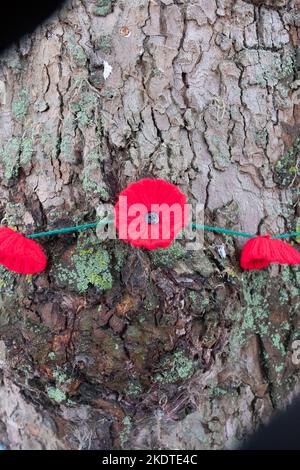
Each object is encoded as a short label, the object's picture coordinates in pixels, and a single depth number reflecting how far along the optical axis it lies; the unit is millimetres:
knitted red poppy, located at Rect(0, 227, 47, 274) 860
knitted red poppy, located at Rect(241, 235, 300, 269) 892
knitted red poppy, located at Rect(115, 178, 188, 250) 800
